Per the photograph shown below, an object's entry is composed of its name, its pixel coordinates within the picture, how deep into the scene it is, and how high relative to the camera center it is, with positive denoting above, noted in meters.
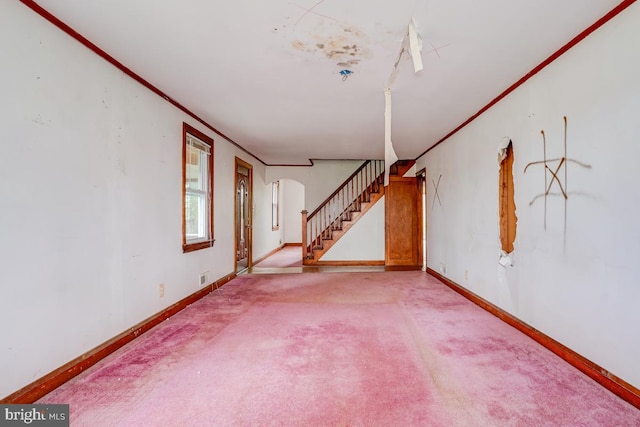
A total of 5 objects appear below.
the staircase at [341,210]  7.05 +0.10
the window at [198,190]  4.09 +0.36
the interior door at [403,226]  6.81 -0.28
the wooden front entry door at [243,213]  5.79 +0.03
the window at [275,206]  9.23 +0.27
